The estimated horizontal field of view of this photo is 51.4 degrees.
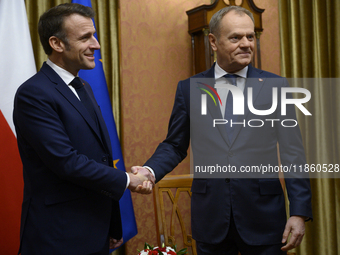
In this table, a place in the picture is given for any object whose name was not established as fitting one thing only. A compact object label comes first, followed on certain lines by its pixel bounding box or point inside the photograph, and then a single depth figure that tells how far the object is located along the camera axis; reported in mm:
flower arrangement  1710
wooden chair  2314
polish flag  2369
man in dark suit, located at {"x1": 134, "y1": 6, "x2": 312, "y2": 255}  1618
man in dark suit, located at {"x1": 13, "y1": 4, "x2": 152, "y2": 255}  1487
